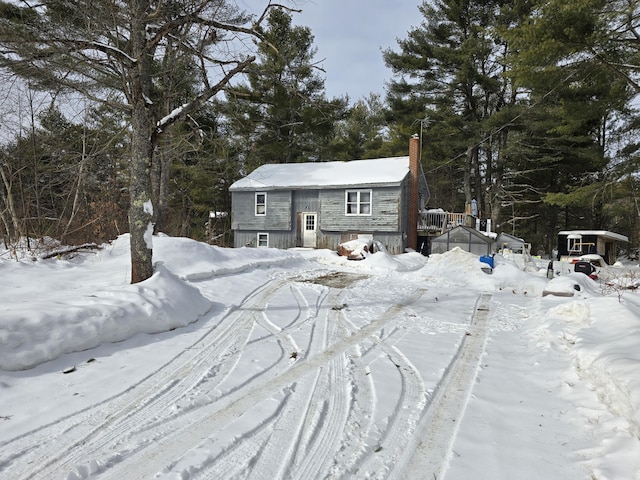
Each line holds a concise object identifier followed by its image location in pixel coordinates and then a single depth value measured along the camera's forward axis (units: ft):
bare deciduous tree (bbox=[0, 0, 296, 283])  17.85
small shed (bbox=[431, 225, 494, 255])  54.90
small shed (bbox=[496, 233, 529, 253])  70.49
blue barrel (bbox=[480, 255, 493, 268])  41.12
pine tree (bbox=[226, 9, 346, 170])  81.97
